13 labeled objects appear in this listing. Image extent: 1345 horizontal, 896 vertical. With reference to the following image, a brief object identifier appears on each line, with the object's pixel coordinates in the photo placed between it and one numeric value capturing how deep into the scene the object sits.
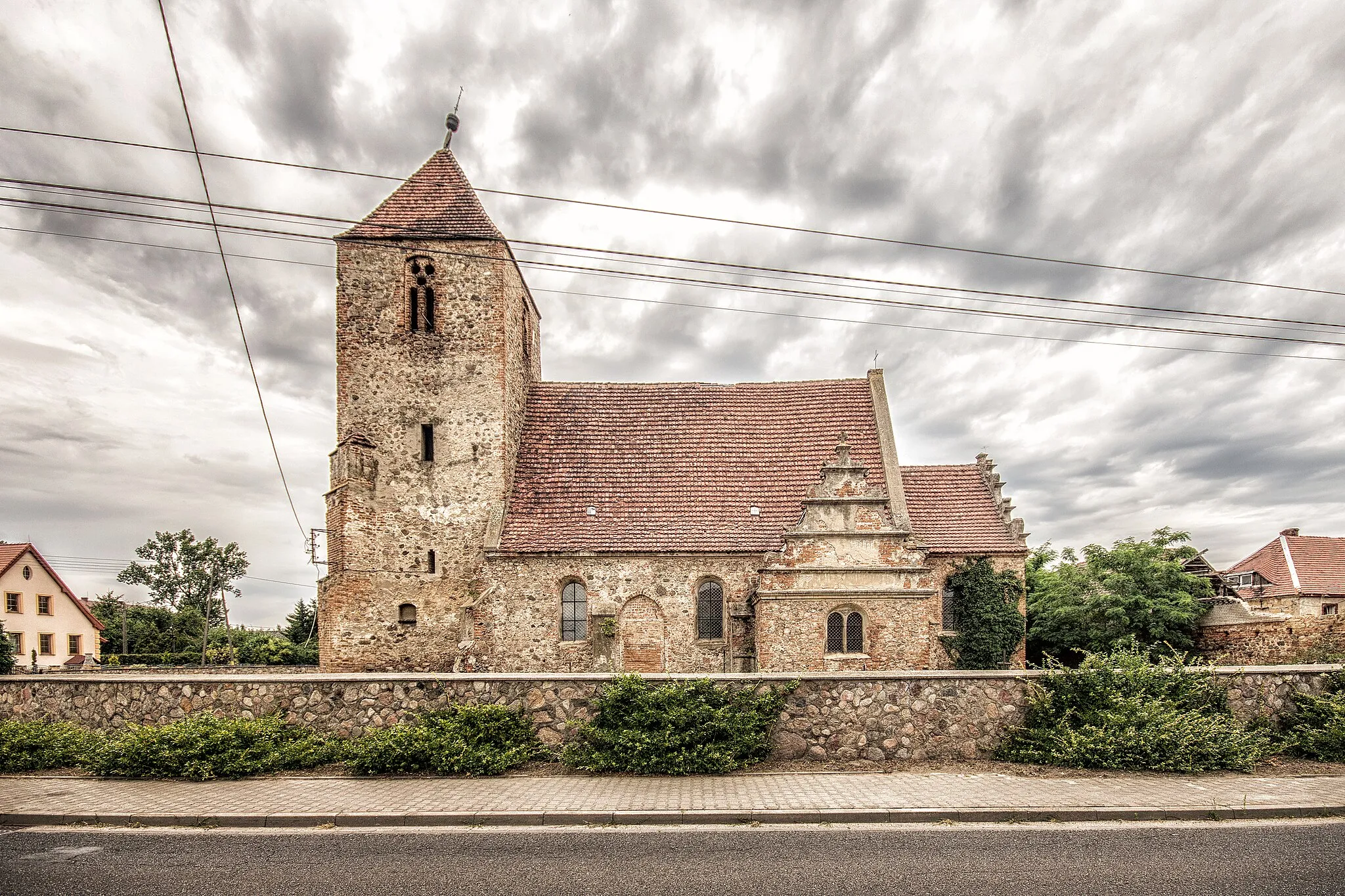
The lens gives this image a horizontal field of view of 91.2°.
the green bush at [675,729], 9.68
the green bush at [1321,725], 9.97
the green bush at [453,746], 9.73
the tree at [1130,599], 20.61
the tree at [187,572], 60.31
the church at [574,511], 17.09
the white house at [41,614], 41.25
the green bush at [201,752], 9.73
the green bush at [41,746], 10.20
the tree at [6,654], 22.03
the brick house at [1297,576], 31.50
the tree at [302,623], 41.10
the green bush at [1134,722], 9.72
